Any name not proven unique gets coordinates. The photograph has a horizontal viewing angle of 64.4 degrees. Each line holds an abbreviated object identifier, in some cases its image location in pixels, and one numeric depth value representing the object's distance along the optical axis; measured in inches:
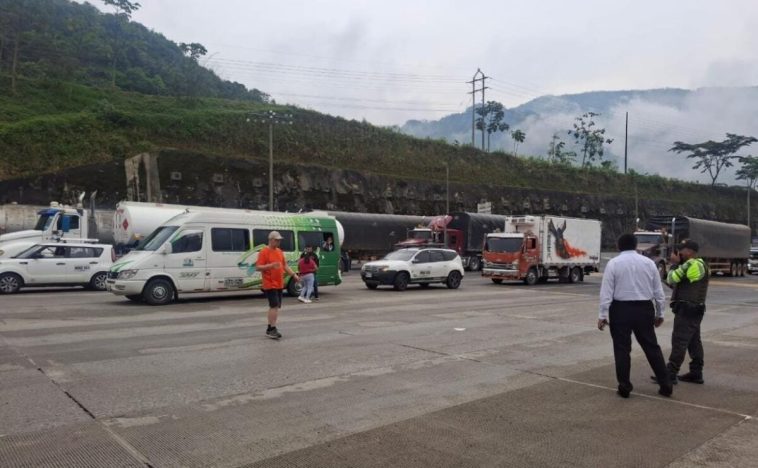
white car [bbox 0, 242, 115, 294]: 718.5
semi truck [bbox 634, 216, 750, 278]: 1306.6
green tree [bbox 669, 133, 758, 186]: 3730.3
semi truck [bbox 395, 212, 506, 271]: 1412.4
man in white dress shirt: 254.4
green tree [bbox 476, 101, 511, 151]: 3395.7
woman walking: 655.1
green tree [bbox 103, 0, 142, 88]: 3516.2
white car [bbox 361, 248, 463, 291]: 831.7
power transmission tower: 2881.4
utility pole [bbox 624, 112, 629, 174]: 2797.7
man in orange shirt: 391.9
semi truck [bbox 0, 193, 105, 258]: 924.6
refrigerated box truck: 1016.9
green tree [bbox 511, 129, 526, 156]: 3297.2
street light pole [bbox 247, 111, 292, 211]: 1491.1
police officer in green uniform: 284.4
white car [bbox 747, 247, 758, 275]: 1702.8
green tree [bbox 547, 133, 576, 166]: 3469.5
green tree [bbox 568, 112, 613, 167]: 3607.3
